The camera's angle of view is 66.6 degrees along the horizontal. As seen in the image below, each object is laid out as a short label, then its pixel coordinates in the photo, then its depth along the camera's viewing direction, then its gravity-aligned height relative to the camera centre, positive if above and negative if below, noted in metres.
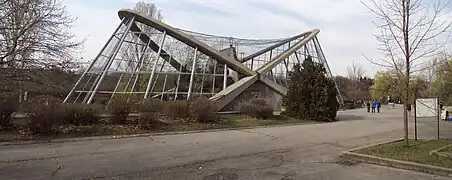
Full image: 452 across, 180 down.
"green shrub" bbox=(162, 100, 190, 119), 18.42 -0.35
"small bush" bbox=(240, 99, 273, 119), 21.67 -0.27
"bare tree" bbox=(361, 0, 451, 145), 10.32 +1.78
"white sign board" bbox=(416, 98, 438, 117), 12.88 +0.10
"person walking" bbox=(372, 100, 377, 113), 39.17 +0.33
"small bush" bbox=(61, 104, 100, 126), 14.78 -0.61
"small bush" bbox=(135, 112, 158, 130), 15.57 -0.84
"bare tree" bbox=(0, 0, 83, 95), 7.68 +1.35
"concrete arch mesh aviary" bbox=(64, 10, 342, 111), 28.47 +3.21
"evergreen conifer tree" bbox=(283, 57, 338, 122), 23.73 +0.83
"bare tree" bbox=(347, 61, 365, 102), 66.44 +5.32
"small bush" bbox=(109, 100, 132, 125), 15.87 -0.41
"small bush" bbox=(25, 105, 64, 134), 12.85 -0.72
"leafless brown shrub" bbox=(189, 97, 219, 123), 18.05 -0.31
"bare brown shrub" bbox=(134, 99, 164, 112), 16.81 -0.16
